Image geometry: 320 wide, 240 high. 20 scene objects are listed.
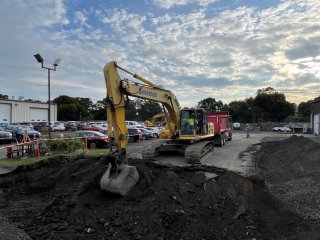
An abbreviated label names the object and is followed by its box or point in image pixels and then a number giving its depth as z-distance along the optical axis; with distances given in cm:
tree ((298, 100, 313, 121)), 7906
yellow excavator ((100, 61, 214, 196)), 579
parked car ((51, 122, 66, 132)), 3783
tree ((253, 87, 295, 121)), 7342
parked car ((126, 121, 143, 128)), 3292
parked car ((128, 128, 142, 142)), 2322
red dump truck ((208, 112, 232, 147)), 1837
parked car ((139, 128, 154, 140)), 2609
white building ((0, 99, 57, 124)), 4525
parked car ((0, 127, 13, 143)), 2141
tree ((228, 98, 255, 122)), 7309
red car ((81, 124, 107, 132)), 2777
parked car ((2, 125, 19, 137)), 2376
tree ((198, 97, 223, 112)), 8152
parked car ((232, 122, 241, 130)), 5320
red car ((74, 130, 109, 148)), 1835
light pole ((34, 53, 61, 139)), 1462
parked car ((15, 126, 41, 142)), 2302
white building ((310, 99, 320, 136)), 3280
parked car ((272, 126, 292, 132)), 4705
